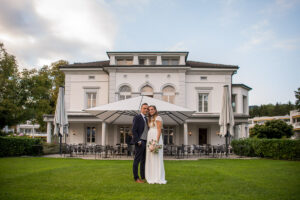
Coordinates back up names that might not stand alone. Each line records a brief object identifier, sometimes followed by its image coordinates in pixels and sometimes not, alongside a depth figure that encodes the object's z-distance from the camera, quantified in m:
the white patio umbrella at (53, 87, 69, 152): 15.75
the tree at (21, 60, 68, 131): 29.02
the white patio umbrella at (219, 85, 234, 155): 15.23
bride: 6.20
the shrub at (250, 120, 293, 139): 40.77
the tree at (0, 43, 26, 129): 23.75
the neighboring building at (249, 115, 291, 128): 74.41
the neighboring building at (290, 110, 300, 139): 50.78
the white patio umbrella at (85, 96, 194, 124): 12.08
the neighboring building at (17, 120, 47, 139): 74.41
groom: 6.34
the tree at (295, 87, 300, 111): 38.88
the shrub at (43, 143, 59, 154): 17.41
